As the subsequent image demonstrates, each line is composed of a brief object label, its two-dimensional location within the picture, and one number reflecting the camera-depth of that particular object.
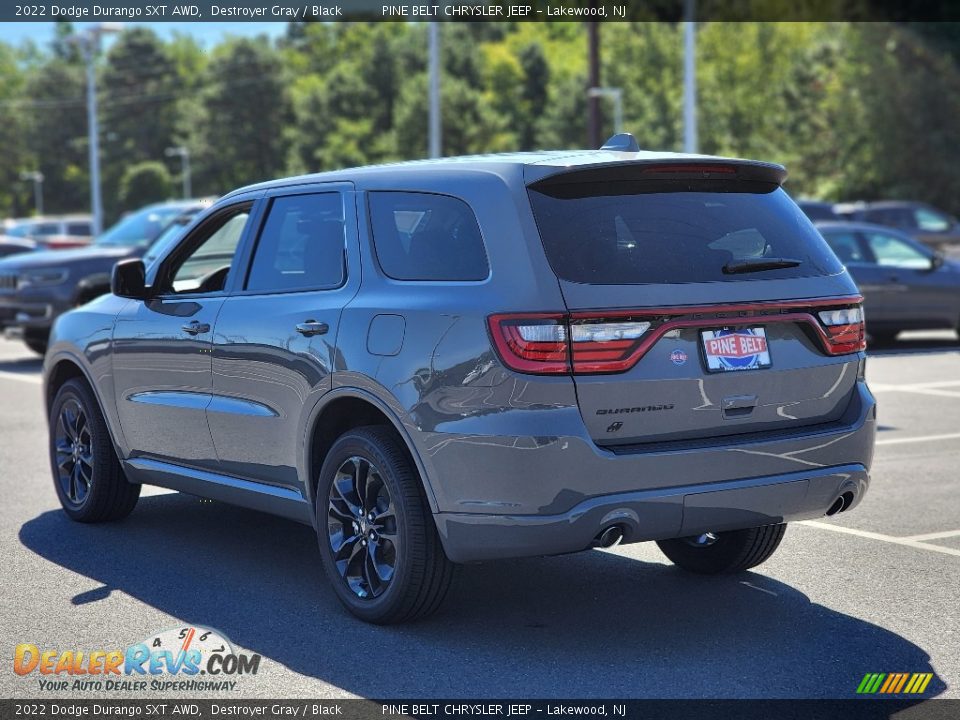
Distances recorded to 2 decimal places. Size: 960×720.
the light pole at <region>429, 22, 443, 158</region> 35.91
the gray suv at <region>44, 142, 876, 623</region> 5.07
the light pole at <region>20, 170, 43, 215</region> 126.01
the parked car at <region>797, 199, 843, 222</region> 24.05
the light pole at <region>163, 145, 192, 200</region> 111.25
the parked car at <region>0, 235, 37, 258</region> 23.31
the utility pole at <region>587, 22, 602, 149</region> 34.28
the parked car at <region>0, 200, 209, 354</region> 16.81
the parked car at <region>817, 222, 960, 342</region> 17.38
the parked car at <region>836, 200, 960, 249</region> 29.53
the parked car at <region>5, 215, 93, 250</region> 47.50
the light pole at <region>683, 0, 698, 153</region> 27.56
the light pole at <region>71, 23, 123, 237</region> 38.19
